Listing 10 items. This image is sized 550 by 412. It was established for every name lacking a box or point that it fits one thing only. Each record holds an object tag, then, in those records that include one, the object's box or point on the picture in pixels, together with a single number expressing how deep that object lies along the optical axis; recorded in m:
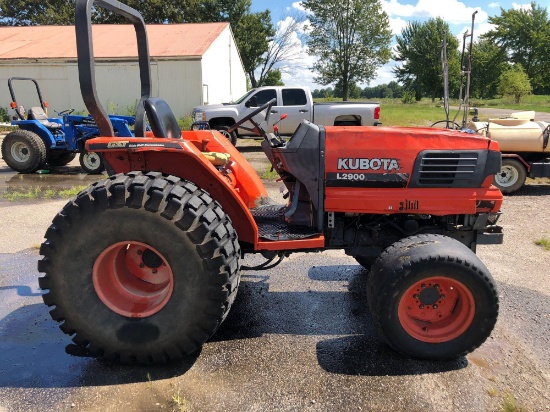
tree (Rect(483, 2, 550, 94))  55.53
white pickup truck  13.43
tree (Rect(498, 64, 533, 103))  40.53
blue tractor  9.77
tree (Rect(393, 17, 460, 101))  52.94
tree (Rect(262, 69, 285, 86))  42.81
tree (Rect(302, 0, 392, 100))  39.69
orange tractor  2.73
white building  18.72
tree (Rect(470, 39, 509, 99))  55.75
